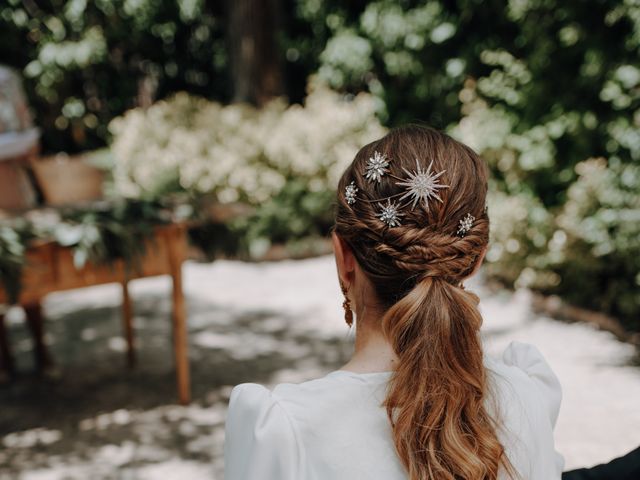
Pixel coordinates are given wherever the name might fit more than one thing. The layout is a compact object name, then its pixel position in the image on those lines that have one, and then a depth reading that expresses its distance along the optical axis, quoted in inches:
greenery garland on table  128.9
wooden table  135.5
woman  43.9
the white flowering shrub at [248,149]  301.9
